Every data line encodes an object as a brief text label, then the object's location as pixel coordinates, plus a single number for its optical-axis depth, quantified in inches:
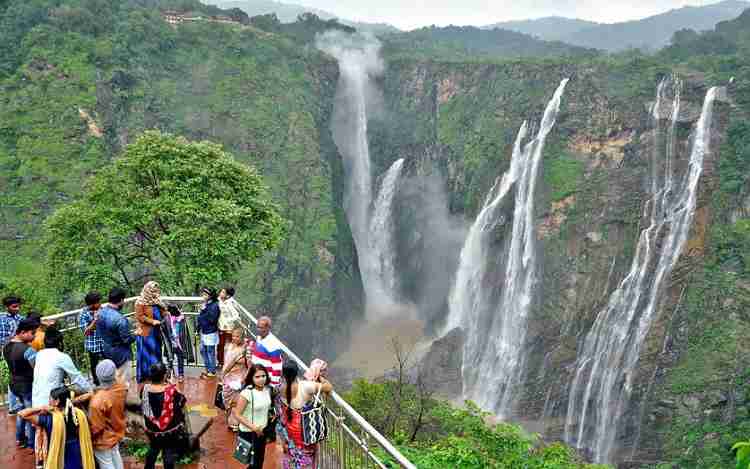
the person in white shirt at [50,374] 215.3
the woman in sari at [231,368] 261.6
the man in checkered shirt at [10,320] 277.6
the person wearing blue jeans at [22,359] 238.2
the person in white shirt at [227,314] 328.2
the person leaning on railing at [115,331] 254.4
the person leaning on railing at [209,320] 329.1
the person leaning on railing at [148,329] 265.0
